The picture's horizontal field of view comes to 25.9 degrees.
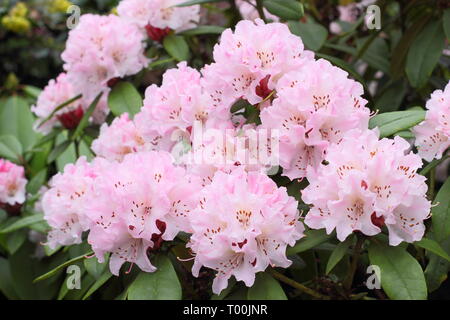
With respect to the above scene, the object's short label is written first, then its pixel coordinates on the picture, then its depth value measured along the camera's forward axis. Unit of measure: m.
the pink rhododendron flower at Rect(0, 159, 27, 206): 1.53
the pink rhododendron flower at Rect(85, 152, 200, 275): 1.07
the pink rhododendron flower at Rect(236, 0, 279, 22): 1.64
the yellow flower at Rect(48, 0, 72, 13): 2.56
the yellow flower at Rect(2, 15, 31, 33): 2.43
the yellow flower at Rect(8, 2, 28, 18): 2.47
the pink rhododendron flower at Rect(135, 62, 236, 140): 1.17
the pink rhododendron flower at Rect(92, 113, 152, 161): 1.30
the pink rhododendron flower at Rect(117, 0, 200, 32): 1.44
